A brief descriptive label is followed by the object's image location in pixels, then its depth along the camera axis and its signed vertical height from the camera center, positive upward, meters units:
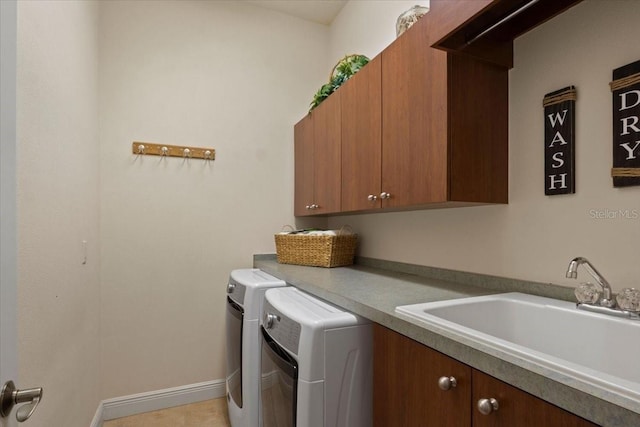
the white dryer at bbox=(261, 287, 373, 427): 1.08 -0.51
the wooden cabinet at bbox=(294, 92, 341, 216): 2.11 +0.36
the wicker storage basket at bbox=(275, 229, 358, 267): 2.20 -0.24
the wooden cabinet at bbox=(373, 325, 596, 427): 0.64 -0.42
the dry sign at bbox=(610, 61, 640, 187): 1.00 +0.26
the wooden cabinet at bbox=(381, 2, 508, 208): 1.28 +0.35
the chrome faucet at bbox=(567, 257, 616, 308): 0.99 -0.20
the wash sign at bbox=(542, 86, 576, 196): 1.17 +0.25
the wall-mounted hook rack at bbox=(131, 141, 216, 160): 2.33 +0.44
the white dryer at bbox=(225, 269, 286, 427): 1.68 -0.70
